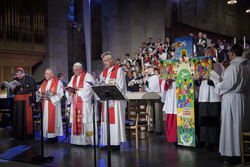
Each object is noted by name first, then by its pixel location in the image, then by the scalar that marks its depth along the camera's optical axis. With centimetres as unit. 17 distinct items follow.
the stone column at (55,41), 1395
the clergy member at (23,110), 733
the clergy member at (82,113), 618
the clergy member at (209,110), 541
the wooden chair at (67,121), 674
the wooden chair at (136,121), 578
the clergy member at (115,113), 554
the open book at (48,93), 621
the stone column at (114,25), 1559
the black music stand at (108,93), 388
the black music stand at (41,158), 482
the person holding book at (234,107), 444
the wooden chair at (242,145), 433
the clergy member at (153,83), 880
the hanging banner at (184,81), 541
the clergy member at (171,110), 580
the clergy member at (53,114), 683
